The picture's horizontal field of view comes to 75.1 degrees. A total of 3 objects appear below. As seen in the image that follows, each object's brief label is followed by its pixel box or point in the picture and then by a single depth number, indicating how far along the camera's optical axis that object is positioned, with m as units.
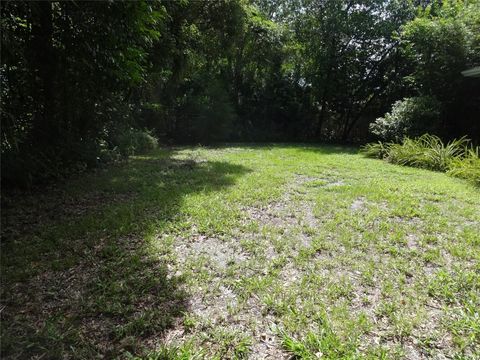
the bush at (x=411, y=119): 8.92
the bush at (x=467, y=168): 5.73
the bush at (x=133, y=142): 7.84
